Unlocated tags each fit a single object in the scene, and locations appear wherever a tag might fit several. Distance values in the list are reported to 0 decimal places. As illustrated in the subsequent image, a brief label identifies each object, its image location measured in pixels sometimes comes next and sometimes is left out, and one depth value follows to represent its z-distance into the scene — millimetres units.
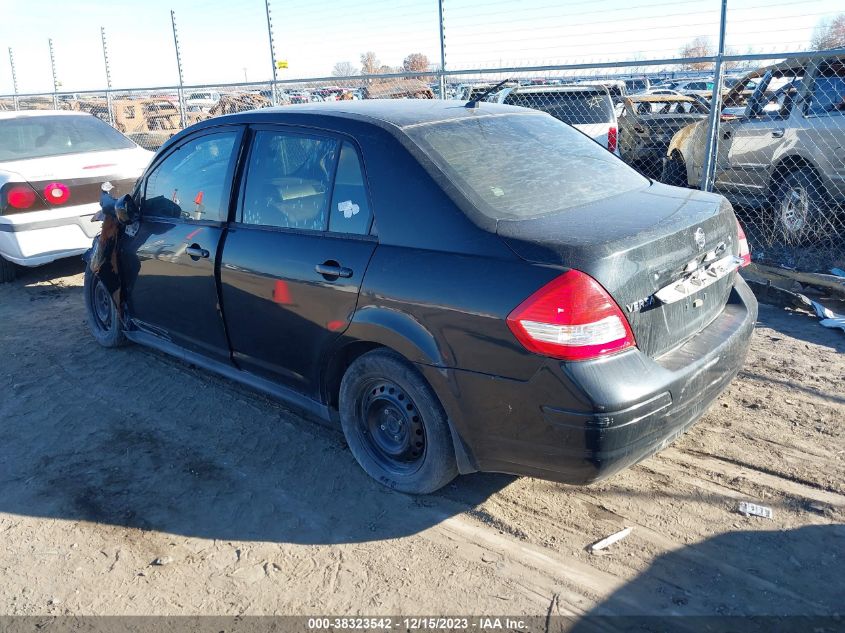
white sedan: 6688
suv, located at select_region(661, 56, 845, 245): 6887
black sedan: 2660
